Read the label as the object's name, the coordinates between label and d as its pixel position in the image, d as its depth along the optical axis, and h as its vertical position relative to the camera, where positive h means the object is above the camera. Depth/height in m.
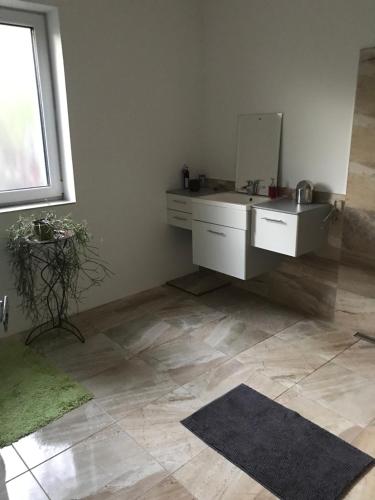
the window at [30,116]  2.74 +0.13
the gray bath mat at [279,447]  1.70 -1.40
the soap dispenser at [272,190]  3.18 -0.43
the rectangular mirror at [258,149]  3.17 -0.13
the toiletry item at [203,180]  3.75 -0.41
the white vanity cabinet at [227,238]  3.00 -0.78
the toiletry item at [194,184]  3.56 -0.43
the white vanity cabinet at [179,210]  3.43 -0.64
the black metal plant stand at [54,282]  2.72 -1.03
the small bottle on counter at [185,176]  3.65 -0.37
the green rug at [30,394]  2.04 -1.38
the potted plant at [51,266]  2.58 -0.91
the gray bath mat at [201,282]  3.65 -1.34
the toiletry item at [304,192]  2.89 -0.41
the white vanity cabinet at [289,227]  2.72 -0.63
